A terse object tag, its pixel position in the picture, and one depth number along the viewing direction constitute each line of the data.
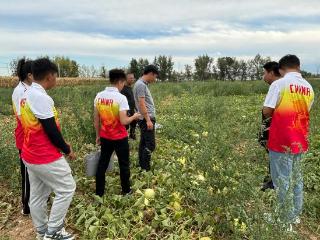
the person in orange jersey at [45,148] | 2.11
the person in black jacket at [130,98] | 4.68
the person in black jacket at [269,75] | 3.11
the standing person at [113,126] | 2.75
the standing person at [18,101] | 2.49
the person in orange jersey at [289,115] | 2.47
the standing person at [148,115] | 3.38
